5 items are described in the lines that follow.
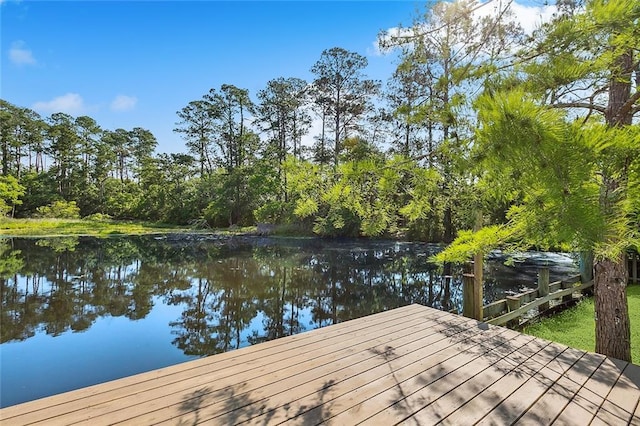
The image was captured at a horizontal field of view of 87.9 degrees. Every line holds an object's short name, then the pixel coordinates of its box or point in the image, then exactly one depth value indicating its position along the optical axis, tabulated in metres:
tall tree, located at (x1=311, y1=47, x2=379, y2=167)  20.36
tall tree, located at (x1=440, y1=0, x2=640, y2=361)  1.45
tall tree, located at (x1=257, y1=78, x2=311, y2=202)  24.12
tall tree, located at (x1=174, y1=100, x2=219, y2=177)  27.75
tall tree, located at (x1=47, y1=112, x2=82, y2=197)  30.01
